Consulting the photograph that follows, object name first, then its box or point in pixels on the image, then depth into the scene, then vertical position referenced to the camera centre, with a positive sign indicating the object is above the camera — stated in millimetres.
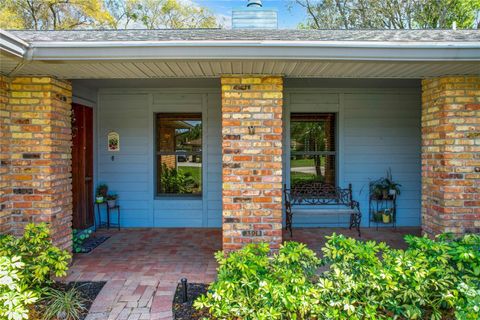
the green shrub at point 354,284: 2410 -1011
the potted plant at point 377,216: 5477 -1021
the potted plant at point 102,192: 5357 -577
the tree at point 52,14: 11766 +5796
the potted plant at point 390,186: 5321 -488
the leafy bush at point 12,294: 2285 -1039
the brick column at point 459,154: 3287 +32
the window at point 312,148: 5609 +171
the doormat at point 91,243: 4233 -1226
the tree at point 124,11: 14086 +6639
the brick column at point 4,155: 3184 +36
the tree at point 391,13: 10789 +5210
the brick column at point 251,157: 3268 +7
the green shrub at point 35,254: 2826 -894
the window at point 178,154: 5641 +71
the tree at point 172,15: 14461 +6635
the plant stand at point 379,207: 5469 -876
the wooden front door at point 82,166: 4879 -124
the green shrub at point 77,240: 4094 -1061
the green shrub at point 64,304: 2645 -1279
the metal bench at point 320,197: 5195 -683
